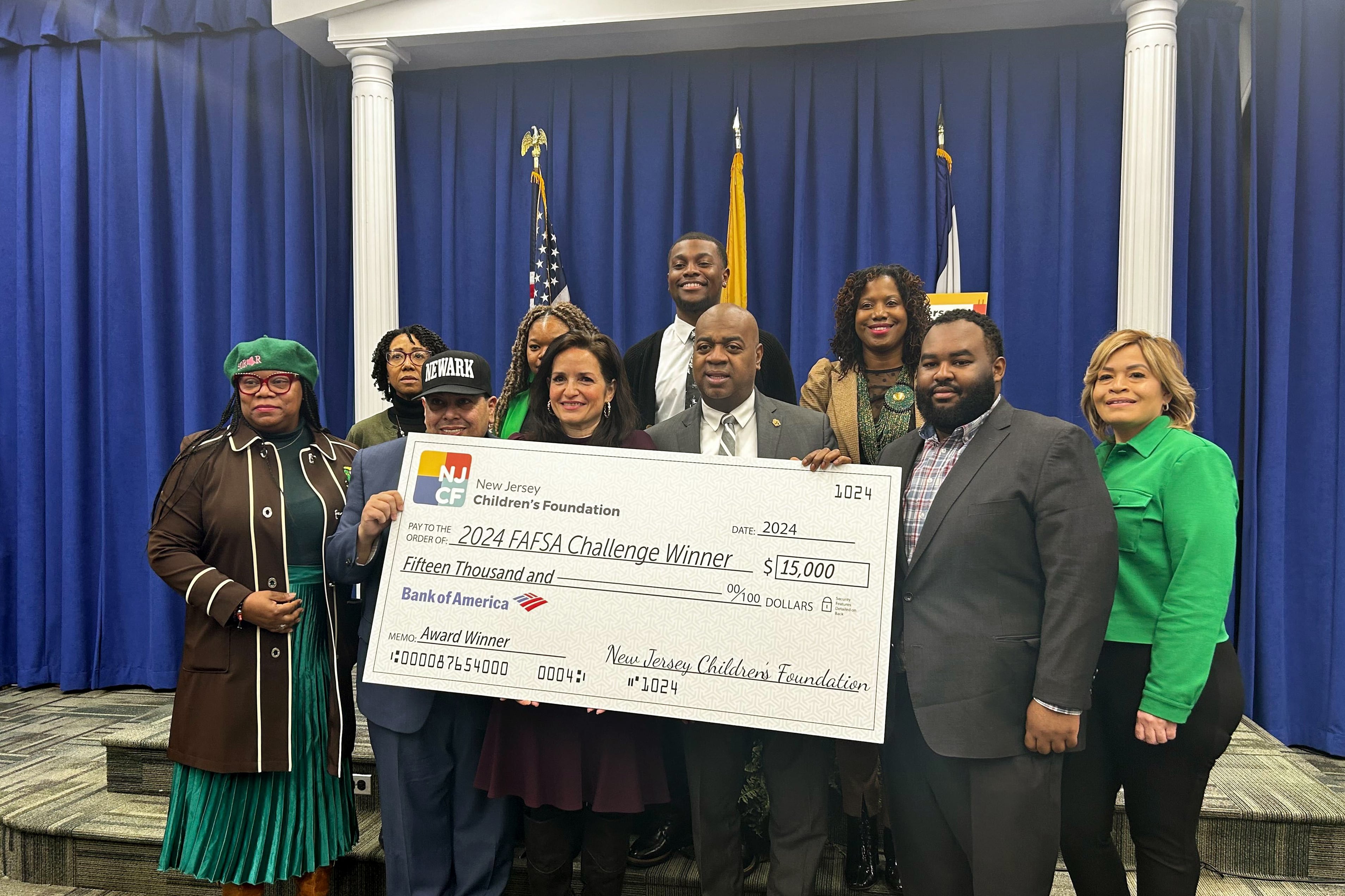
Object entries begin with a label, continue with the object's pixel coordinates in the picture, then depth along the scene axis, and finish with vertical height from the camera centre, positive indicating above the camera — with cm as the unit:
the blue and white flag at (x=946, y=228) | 384 +93
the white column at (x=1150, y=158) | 350 +115
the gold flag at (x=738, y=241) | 399 +91
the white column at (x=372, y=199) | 407 +113
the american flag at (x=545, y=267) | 416 +81
